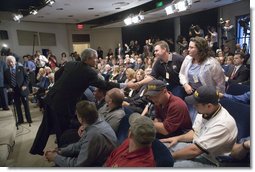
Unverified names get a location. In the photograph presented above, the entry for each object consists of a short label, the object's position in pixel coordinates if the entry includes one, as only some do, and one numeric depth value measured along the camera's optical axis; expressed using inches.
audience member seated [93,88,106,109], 88.6
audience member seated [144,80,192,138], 64.6
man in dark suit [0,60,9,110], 130.2
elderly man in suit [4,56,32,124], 111.5
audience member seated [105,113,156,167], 48.0
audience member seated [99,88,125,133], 71.1
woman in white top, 75.7
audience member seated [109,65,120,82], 136.2
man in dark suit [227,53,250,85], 71.1
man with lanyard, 89.7
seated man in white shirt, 49.7
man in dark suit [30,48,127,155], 83.6
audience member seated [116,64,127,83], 134.2
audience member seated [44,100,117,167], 56.8
